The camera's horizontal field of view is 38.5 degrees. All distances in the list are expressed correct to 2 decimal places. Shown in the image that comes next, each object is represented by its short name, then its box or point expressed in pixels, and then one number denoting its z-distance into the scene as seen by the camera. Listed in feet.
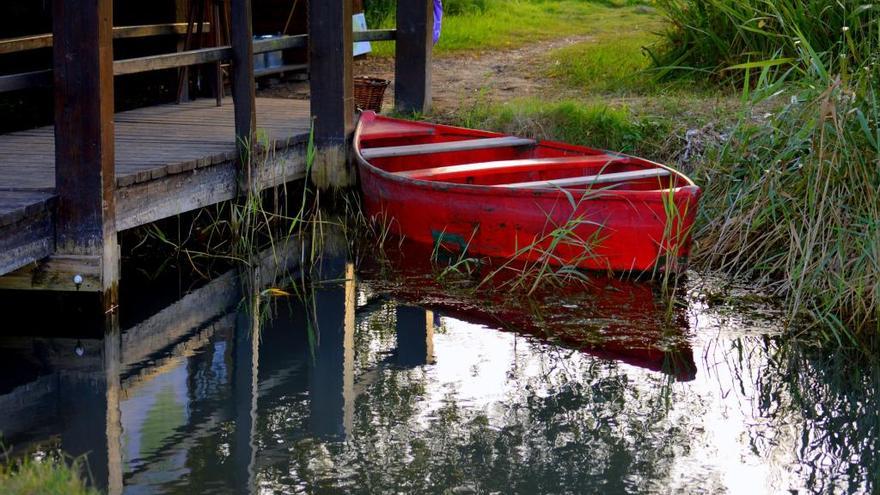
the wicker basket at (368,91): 34.35
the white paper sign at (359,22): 43.45
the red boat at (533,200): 24.30
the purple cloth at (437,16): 42.05
